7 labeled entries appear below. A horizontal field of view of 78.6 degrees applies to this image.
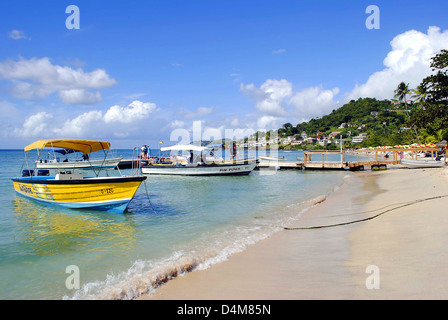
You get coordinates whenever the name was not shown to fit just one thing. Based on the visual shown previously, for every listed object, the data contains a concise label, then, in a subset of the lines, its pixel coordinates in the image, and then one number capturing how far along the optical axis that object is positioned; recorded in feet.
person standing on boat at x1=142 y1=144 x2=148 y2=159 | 121.73
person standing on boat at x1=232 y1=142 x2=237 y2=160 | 98.72
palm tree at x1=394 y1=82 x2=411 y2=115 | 223.34
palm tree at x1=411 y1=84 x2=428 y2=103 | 169.53
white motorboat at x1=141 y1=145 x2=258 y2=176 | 90.74
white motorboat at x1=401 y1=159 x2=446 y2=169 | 86.94
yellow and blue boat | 37.29
